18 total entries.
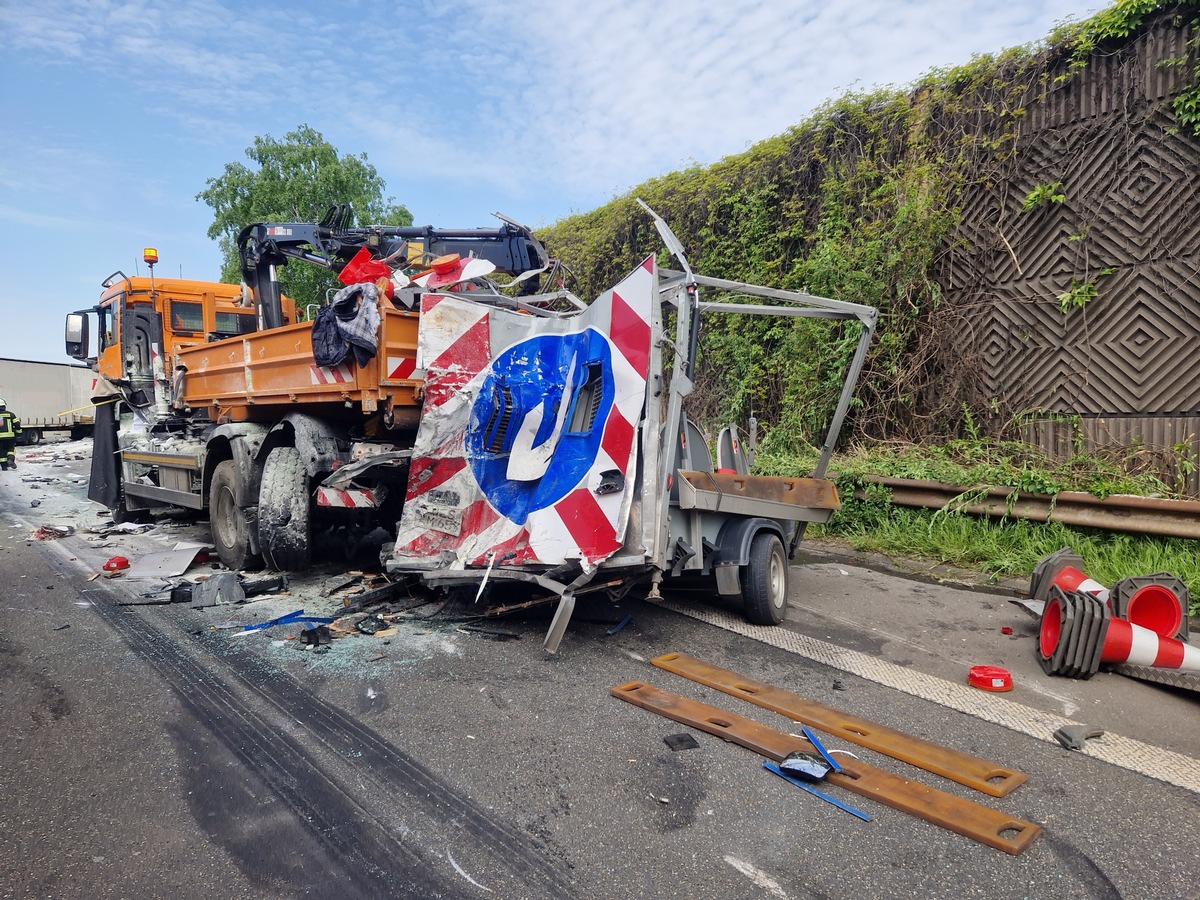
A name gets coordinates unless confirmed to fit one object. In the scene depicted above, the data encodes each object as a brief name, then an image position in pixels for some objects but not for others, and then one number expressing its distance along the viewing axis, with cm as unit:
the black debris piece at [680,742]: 314
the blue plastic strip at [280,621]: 490
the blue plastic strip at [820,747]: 293
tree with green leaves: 1972
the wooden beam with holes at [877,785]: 247
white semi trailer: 2545
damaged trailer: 425
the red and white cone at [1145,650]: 385
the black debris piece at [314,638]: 450
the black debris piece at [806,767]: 284
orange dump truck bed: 551
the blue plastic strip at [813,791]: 263
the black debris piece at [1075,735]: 317
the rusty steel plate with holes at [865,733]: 286
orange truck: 561
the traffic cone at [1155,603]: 425
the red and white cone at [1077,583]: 450
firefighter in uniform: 1716
